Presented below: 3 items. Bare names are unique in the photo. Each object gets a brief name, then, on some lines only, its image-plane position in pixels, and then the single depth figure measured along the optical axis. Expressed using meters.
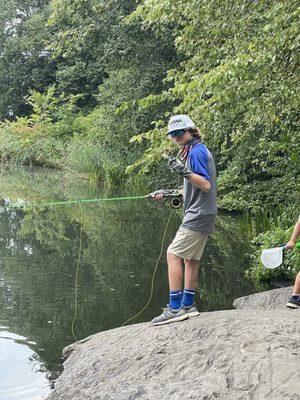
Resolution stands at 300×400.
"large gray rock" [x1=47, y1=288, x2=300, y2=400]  3.50
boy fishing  4.68
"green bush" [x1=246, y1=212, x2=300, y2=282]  7.86
